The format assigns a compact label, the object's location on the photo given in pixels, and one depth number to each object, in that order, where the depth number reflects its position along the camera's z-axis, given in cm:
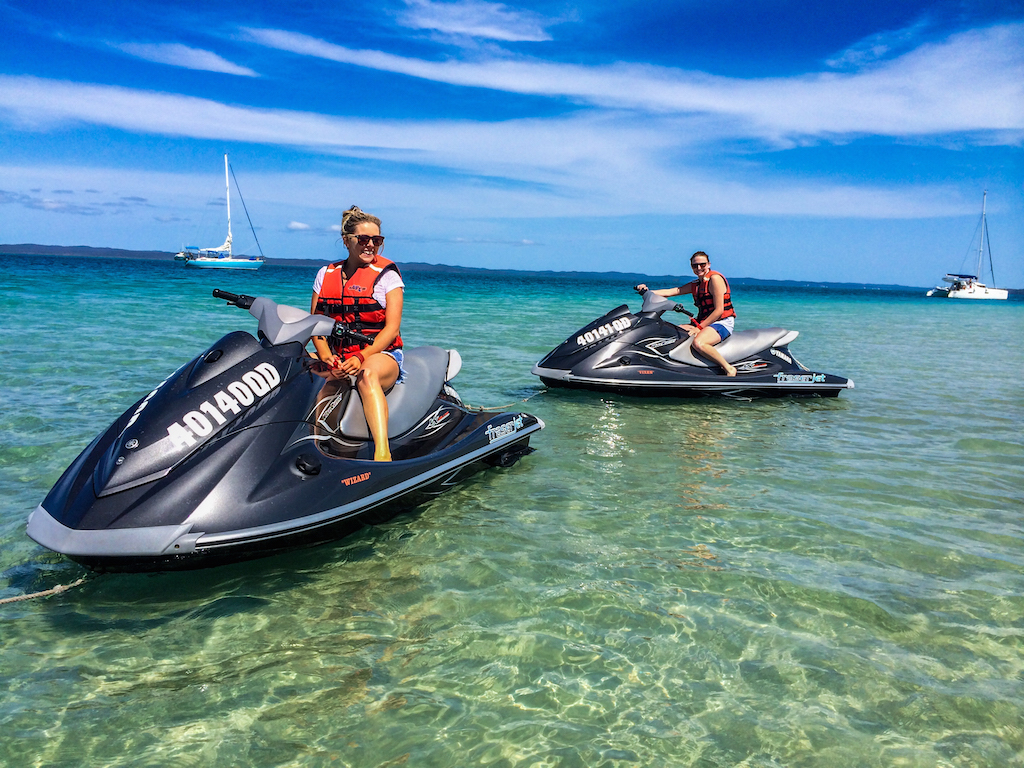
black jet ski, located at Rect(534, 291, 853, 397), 827
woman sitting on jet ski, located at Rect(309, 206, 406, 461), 428
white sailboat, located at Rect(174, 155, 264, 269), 6556
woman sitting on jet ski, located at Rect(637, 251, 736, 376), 859
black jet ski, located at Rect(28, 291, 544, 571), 310
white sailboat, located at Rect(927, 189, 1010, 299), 7725
